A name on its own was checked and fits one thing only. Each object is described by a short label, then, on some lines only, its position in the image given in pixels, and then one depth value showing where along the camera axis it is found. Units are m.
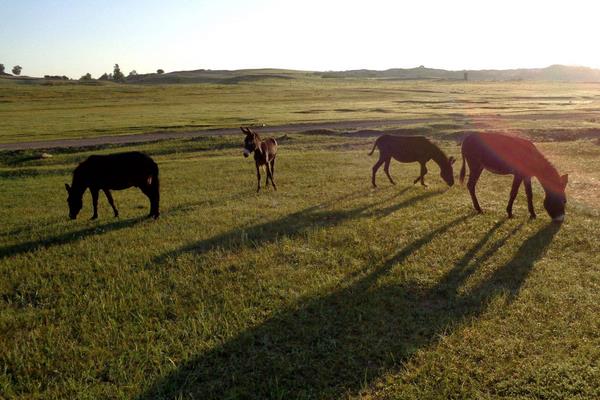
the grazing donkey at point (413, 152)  16.08
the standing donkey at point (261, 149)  15.34
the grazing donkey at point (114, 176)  12.77
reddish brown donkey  11.52
